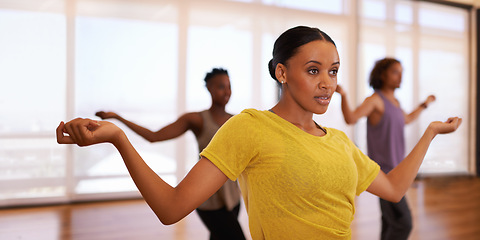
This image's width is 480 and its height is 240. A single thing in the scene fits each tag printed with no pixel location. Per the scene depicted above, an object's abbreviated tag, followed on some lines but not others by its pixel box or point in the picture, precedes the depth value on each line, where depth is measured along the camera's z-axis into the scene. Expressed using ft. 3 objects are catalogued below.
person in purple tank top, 7.29
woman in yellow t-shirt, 2.80
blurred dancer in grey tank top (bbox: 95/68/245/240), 6.26
